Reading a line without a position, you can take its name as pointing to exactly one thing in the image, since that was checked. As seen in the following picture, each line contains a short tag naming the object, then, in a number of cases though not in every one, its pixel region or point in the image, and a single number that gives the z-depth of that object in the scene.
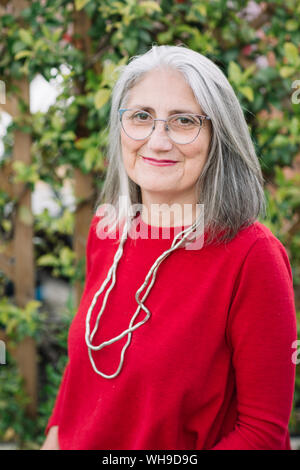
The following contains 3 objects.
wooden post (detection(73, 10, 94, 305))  2.04
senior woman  1.11
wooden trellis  2.18
